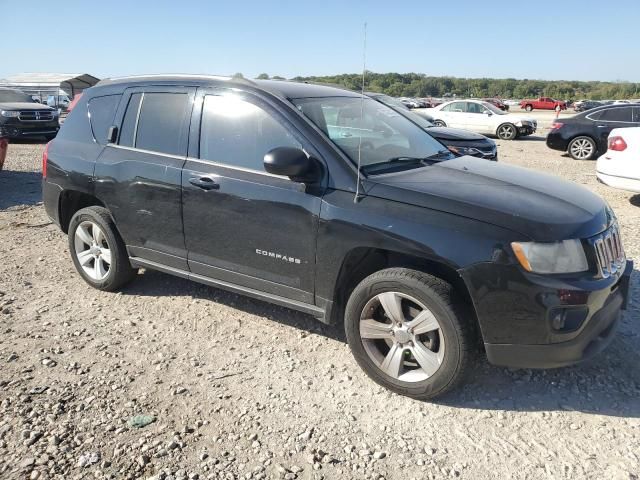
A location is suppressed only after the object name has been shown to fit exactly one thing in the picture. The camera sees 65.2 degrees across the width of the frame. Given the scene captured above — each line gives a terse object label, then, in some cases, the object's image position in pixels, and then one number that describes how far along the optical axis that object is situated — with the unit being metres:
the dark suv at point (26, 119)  14.41
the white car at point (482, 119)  18.83
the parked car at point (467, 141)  9.27
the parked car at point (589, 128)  12.81
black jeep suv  2.64
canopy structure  38.83
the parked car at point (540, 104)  61.11
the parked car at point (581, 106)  50.67
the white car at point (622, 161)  7.07
